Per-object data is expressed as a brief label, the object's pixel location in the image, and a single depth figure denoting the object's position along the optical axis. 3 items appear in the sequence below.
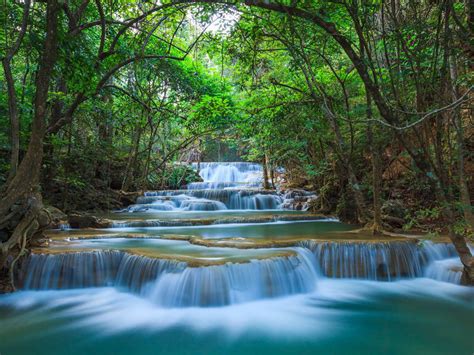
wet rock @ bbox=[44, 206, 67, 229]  9.08
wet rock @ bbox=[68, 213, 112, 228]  9.33
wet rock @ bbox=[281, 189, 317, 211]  14.02
